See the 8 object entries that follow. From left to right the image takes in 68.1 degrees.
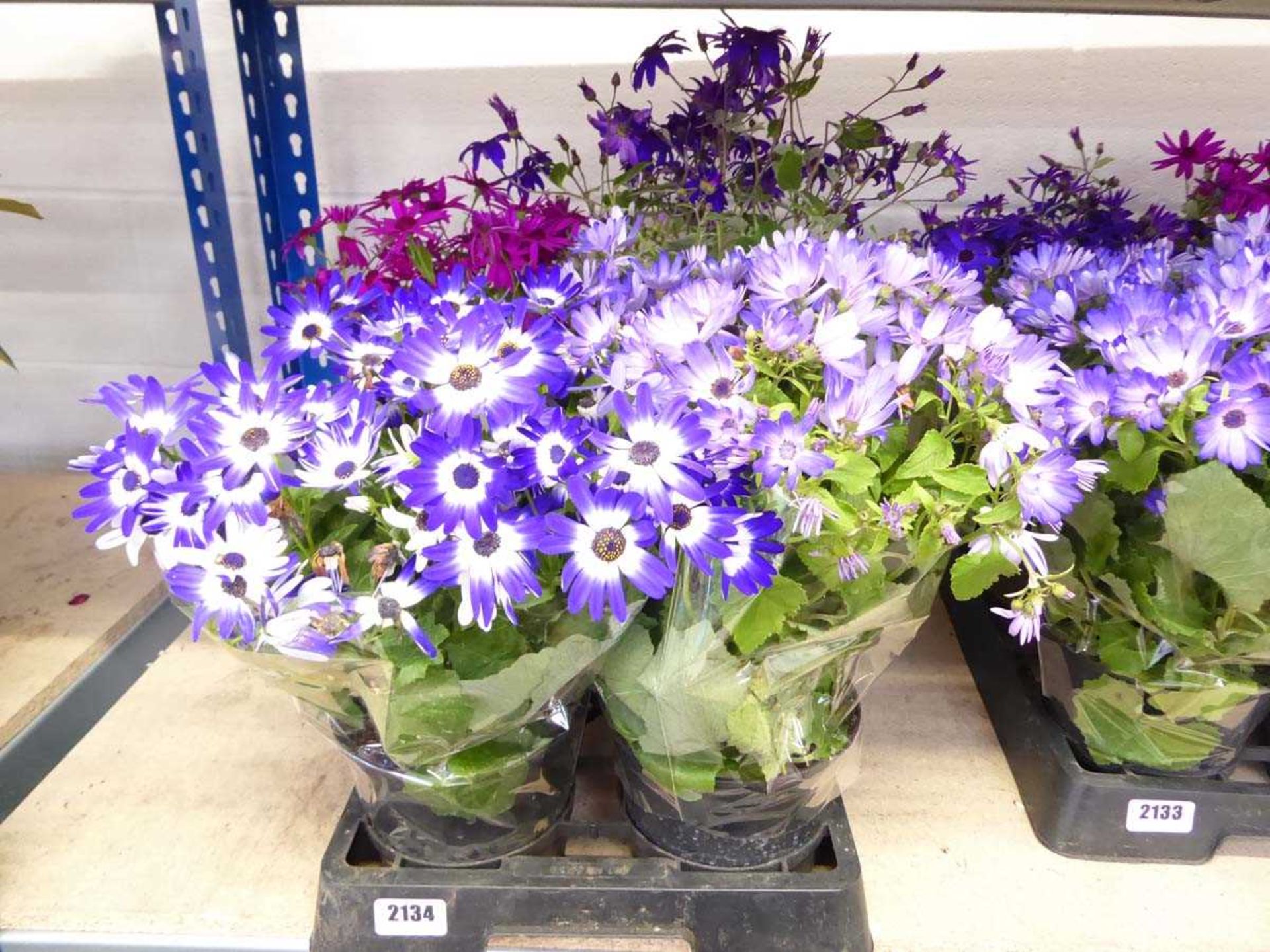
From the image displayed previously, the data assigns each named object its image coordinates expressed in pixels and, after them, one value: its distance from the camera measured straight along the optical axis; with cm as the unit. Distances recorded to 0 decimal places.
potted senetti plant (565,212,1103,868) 42
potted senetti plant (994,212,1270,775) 48
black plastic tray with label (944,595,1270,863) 66
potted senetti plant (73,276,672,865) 42
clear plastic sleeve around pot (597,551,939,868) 50
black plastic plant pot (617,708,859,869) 58
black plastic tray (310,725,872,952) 58
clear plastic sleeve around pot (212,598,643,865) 48
